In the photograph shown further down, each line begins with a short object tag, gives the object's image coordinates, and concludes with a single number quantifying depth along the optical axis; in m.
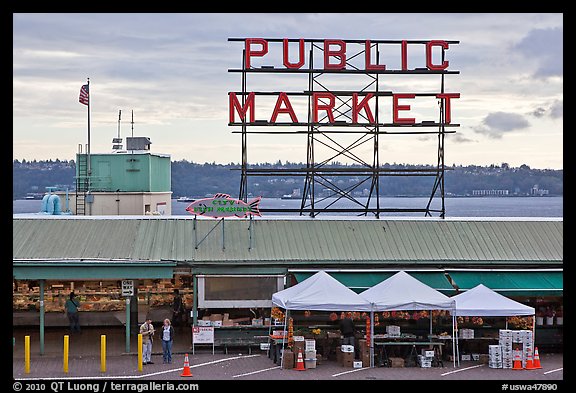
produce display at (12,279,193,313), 34.50
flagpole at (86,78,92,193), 44.25
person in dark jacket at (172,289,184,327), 33.47
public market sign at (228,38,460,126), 35.62
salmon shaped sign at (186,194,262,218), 30.31
